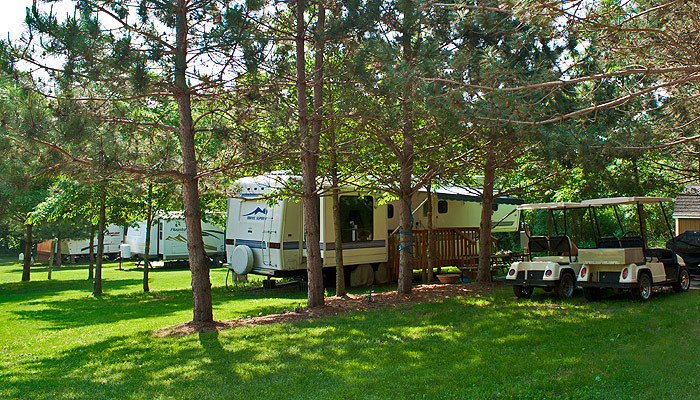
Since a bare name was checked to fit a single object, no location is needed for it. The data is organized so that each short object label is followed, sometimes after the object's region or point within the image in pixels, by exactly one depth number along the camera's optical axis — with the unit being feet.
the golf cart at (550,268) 30.32
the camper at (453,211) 50.01
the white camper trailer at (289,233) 42.60
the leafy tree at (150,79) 22.91
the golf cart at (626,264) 28.14
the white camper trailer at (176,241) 82.79
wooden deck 47.62
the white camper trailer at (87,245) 105.19
